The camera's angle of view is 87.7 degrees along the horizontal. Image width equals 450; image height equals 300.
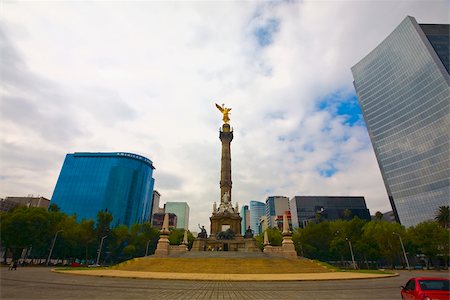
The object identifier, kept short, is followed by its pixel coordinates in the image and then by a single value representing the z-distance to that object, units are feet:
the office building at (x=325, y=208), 370.73
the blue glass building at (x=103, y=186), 352.28
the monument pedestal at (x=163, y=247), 130.31
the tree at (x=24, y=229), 139.13
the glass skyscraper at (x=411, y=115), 271.49
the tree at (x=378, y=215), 239.50
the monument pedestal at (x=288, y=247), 127.03
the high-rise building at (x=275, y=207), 567.59
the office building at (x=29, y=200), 362.74
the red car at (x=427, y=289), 23.72
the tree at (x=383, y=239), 171.22
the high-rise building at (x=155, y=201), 572.96
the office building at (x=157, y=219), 511.48
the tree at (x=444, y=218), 193.06
